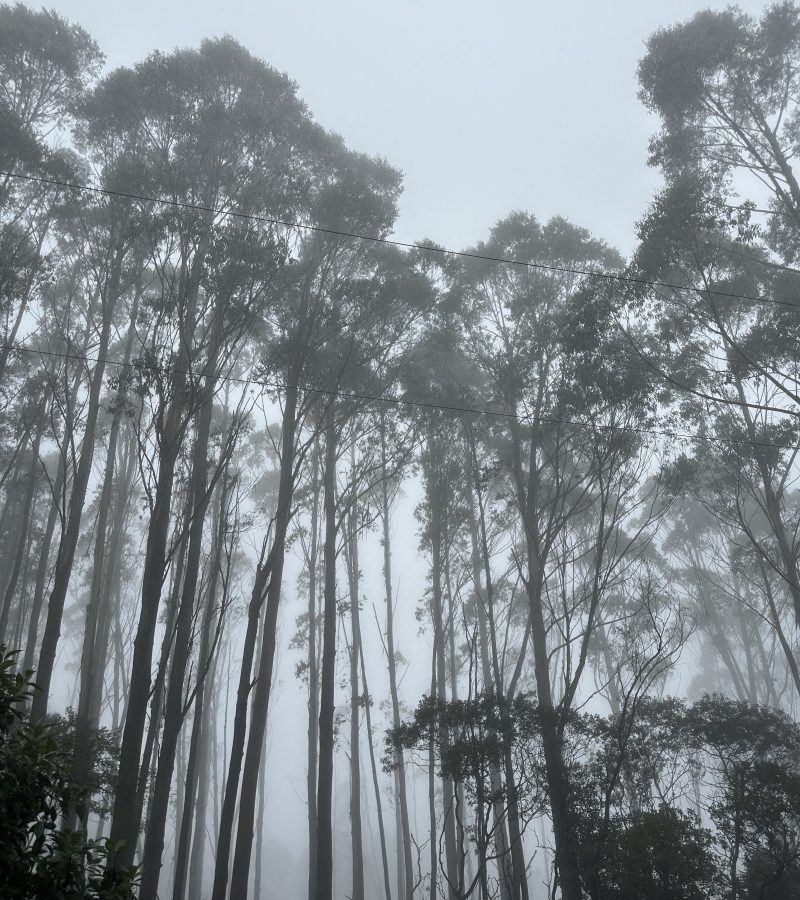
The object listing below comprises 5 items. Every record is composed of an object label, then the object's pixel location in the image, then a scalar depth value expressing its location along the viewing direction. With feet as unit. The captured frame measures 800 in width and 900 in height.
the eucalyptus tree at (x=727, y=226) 35.22
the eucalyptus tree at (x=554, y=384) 26.50
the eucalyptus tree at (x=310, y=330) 25.82
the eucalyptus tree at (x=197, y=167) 27.99
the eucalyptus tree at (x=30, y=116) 38.68
